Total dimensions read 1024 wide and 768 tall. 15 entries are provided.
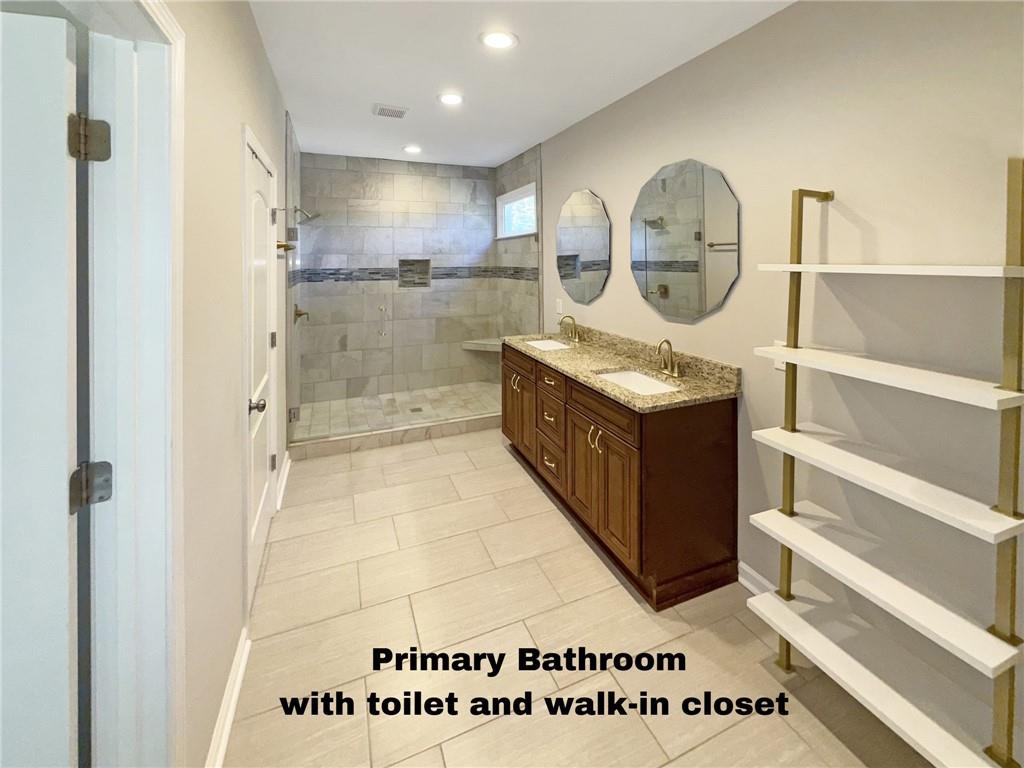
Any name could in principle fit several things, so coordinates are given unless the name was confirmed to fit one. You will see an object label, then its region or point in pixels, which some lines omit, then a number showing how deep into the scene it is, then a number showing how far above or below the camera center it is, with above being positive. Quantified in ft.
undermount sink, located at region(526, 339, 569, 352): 11.44 +0.21
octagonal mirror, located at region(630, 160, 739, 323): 7.42 +1.91
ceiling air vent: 10.31 +5.19
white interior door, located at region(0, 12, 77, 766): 2.92 -0.23
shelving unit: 3.91 -2.08
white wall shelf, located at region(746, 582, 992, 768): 4.25 -3.21
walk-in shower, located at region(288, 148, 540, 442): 15.08 +2.04
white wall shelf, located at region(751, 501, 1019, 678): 3.93 -2.24
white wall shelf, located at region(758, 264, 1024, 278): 3.76 +0.77
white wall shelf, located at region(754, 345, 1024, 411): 3.85 -0.20
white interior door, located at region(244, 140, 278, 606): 6.67 +0.13
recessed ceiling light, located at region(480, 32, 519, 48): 7.05 +4.61
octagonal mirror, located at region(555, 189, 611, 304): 10.64 +2.51
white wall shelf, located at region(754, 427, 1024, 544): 3.93 -1.23
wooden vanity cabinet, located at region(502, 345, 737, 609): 6.86 -2.04
